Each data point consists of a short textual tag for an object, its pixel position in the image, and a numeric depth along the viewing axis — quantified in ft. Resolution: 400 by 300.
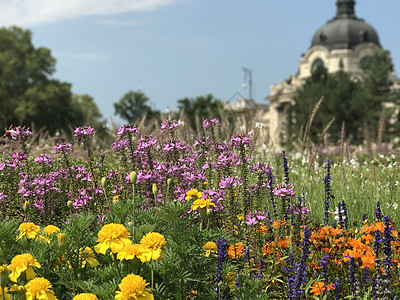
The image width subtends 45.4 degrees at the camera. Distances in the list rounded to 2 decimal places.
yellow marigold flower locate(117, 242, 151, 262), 9.30
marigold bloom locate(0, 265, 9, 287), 8.09
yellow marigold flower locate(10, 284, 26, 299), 7.98
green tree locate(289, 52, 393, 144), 117.91
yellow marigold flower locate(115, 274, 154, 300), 8.45
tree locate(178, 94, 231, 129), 156.58
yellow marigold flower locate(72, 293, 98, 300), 8.52
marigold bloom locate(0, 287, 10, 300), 8.94
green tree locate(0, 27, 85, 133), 132.98
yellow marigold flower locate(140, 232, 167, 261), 9.50
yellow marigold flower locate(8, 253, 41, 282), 9.54
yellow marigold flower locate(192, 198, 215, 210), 12.08
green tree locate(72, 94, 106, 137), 233.29
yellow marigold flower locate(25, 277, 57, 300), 8.98
